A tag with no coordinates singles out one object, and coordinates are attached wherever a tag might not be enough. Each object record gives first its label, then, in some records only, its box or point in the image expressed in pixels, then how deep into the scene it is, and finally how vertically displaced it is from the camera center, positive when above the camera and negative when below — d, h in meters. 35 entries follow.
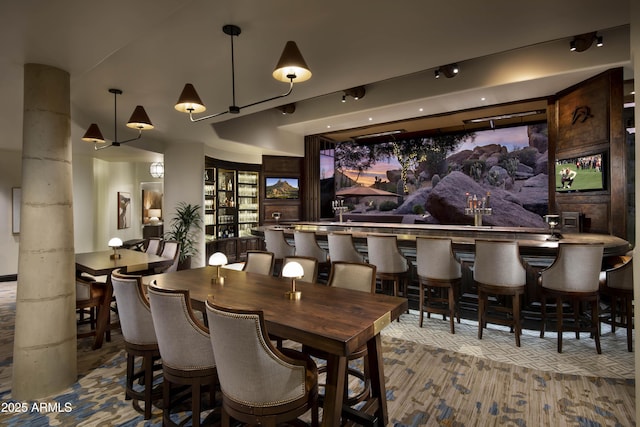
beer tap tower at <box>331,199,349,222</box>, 8.17 +0.20
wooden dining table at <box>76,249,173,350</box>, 3.60 -0.59
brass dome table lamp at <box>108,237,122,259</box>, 4.39 -0.37
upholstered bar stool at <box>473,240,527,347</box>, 3.44 -0.65
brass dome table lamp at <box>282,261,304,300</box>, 2.29 -0.40
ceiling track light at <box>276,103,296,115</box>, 8.02 +2.55
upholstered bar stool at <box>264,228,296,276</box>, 5.34 -0.51
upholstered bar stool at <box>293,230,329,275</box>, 4.89 -0.49
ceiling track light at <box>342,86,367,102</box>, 6.69 +2.45
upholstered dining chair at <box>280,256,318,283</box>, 3.17 -0.52
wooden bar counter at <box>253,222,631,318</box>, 3.66 -0.39
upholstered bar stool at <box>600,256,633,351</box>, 3.35 -0.80
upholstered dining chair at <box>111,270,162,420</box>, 2.26 -0.75
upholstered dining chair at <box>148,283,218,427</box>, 1.92 -0.74
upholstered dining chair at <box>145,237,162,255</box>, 5.49 -0.52
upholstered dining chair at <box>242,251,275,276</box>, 3.60 -0.53
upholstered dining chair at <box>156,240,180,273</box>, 4.85 -0.54
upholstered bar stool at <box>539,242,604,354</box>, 3.22 -0.66
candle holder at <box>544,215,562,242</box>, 4.39 -0.20
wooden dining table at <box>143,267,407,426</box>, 1.72 -0.60
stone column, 2.61 -0.26
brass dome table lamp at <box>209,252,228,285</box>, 2.84 -0.40
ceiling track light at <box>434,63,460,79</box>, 5.43 +2.33
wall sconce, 9.21 +1.28
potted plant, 7.27 -0.28
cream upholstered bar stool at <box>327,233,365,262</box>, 4.47 -0.47
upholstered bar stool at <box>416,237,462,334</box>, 3.79 -0.63
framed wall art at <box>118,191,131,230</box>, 9.47 +0.17
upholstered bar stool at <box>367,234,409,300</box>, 4.16 -0.57
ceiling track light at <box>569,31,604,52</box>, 4.50 +2.32
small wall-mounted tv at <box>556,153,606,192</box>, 5.10 +0.62
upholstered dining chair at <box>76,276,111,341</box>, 3.52 -0.86
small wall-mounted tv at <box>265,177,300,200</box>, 9.43 +0.74
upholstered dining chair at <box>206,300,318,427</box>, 1.57 -0.77
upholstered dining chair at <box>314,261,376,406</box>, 2.37 -0.58
